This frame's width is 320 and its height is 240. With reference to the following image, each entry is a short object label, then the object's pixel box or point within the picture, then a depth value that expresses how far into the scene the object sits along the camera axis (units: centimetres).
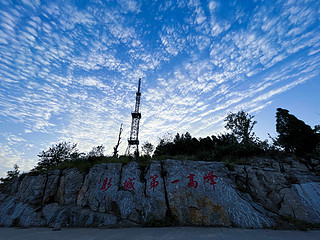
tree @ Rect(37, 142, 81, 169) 1377
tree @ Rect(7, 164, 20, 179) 1837
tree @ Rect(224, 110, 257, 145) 1373
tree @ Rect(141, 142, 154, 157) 1752
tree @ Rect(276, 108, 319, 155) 978
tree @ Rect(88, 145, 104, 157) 1573
